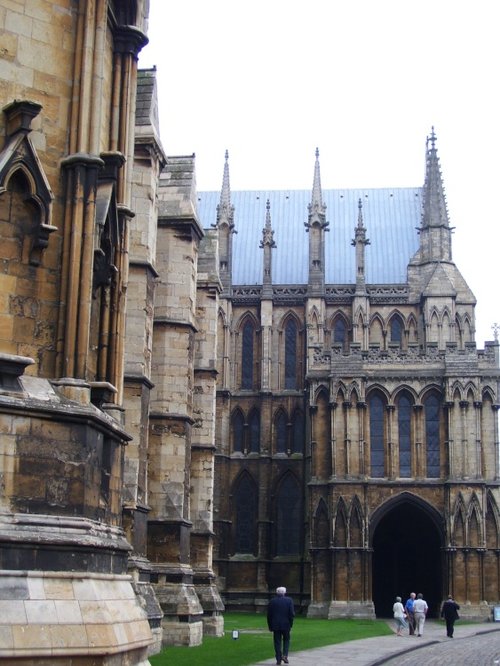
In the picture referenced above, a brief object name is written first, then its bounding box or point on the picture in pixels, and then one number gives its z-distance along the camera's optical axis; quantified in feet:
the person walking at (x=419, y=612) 108.58
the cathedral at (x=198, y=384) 34.12
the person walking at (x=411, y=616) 111.90
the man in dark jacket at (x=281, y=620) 66.95
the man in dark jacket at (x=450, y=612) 107.86
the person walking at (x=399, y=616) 110.52
